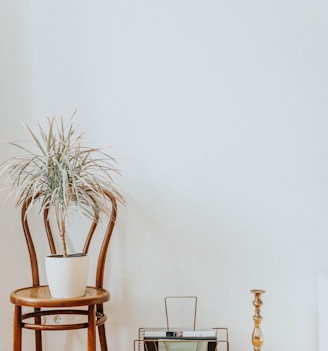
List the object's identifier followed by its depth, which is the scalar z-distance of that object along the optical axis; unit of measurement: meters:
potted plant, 1.95
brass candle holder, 2.12
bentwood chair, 1.90
